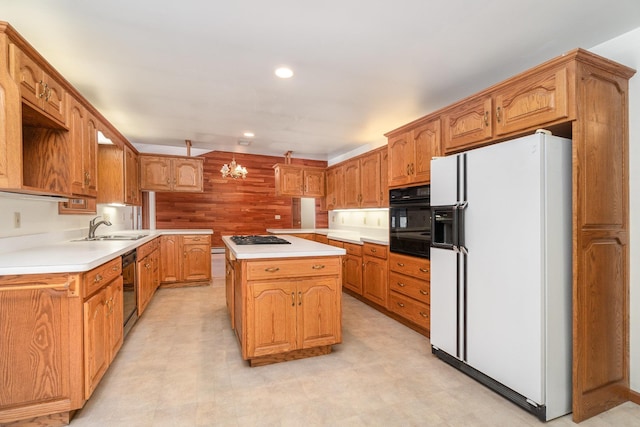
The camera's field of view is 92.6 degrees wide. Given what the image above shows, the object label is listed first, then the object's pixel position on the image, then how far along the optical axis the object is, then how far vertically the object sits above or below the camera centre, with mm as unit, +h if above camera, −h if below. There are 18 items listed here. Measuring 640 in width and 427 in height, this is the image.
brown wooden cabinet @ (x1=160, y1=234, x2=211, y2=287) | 4844 -732
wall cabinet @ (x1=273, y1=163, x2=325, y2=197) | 5656 +609
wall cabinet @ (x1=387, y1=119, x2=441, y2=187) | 2885 +601
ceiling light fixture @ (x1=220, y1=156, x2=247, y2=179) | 5383 +755
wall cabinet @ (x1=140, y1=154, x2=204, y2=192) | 5113 +699
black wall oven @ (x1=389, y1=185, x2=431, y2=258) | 2926 -90
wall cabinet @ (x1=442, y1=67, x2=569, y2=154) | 1839 +708
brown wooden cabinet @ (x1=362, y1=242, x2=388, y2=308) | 3592 -759
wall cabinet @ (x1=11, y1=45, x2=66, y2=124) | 1734 +815
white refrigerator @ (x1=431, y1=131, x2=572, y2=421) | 1753 -369
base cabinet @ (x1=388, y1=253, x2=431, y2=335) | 2892 -784
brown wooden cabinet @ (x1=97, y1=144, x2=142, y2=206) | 3863 +536
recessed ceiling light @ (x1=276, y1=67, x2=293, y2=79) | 2561 +1206
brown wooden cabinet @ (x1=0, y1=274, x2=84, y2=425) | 1592 -714
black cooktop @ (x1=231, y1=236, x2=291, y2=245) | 2905 -274
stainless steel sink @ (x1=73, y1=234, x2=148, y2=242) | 3197 -265
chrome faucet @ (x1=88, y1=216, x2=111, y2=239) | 3368 -149
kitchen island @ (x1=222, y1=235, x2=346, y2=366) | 2283 -690
